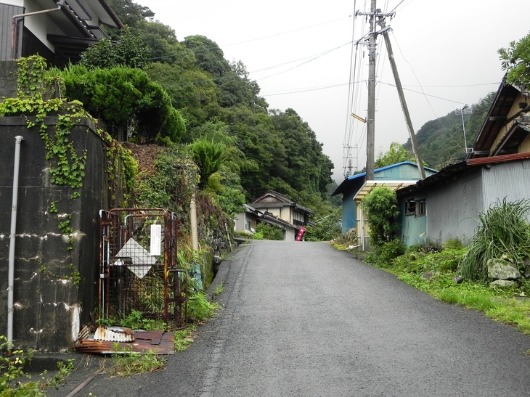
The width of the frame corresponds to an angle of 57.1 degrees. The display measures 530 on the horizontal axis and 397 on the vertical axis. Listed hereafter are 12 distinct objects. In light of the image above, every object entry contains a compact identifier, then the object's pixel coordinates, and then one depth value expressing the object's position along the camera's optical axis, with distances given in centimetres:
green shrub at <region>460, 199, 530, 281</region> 1054
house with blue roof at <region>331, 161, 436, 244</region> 2411
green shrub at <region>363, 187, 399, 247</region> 1870
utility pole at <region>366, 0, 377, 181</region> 2169
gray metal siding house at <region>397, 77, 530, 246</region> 1216
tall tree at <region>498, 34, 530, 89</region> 561
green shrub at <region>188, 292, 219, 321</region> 853
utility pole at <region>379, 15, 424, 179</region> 1892
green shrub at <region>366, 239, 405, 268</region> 1675
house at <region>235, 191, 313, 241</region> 4780
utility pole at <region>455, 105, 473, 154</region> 2912
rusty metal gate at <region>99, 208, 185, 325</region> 733
